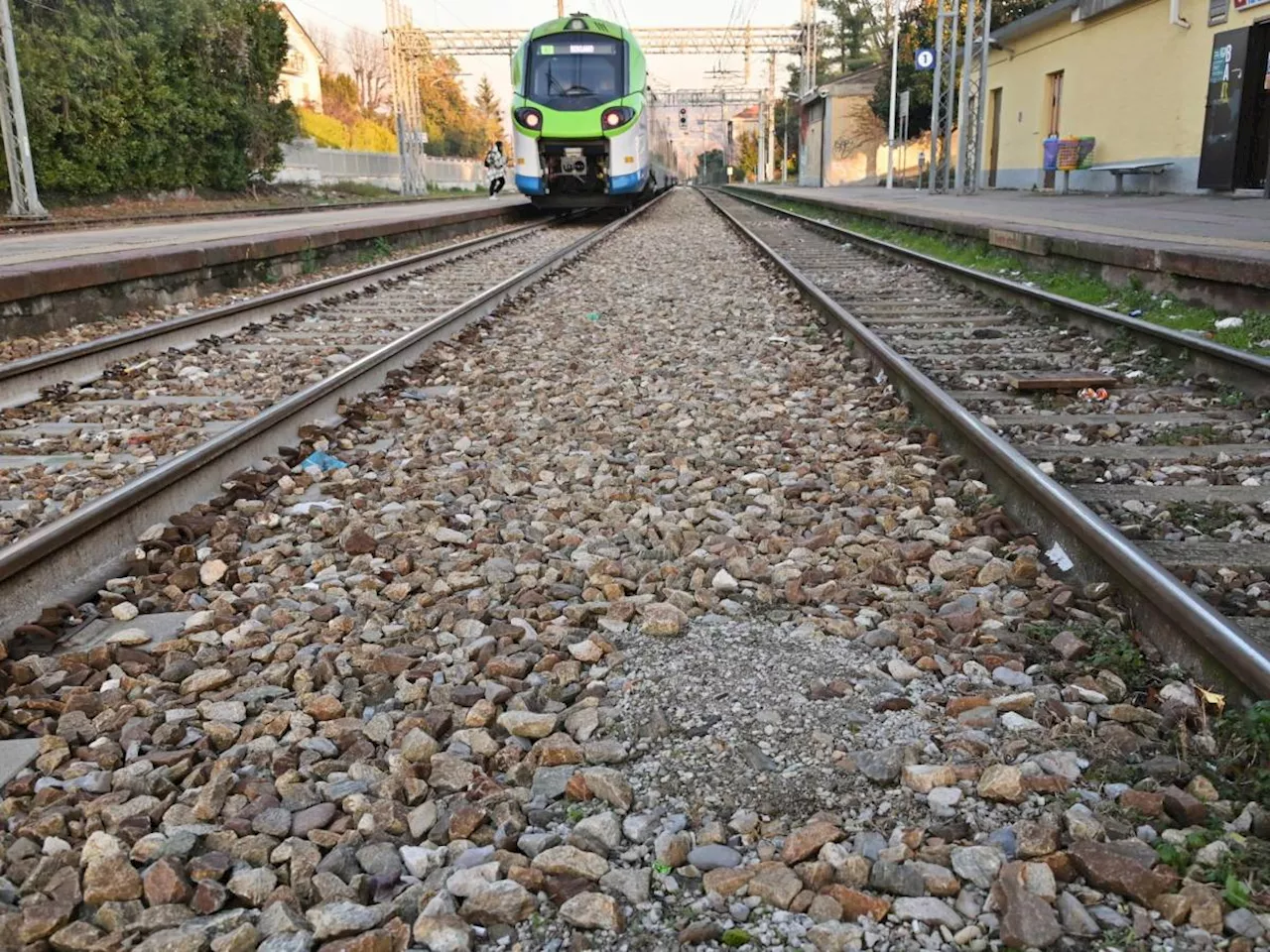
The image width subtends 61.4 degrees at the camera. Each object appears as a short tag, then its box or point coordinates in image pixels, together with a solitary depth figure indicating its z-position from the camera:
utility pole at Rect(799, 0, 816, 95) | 49.84
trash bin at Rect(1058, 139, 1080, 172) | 22.34
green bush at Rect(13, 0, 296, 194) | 25.69
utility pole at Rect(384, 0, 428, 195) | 42.53
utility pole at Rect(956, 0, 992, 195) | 20.19
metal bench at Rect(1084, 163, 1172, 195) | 19.02
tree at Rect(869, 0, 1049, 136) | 36.41
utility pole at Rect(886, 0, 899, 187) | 29.65
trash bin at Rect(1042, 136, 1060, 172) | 22.73
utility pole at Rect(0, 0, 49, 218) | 19.62
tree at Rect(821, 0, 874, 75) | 74.25
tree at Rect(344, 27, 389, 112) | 88.56
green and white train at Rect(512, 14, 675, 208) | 18.88
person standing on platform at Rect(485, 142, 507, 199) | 33.39
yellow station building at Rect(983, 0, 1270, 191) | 16.95
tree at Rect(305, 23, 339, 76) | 83.25
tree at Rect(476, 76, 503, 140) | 103.50
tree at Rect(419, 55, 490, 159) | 83.00
